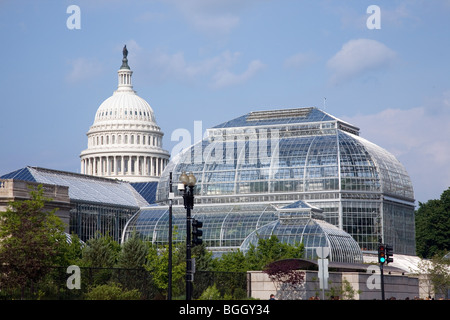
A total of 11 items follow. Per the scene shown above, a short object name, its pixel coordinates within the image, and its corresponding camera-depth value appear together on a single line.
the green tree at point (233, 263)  87.06
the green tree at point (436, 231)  156.12
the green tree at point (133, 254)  84.88
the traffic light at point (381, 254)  62.09
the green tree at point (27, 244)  60.66
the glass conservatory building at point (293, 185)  114.56
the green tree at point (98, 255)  79.67
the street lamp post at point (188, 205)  50.03
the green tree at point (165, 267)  79.44
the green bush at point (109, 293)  57.69
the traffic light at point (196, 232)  50.81
